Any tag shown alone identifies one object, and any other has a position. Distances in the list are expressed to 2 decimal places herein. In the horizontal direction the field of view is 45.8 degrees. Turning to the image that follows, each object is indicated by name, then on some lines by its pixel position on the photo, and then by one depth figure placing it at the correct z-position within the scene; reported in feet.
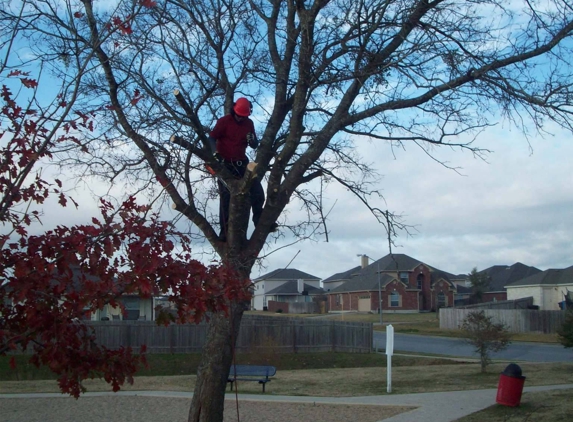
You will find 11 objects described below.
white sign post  54.85
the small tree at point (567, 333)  67.10
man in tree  24.95
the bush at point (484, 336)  65.36
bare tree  23.82
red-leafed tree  13.85
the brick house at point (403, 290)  209.97
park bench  59.36
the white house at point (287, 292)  236.02
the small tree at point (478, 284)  225.97
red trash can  40.47
